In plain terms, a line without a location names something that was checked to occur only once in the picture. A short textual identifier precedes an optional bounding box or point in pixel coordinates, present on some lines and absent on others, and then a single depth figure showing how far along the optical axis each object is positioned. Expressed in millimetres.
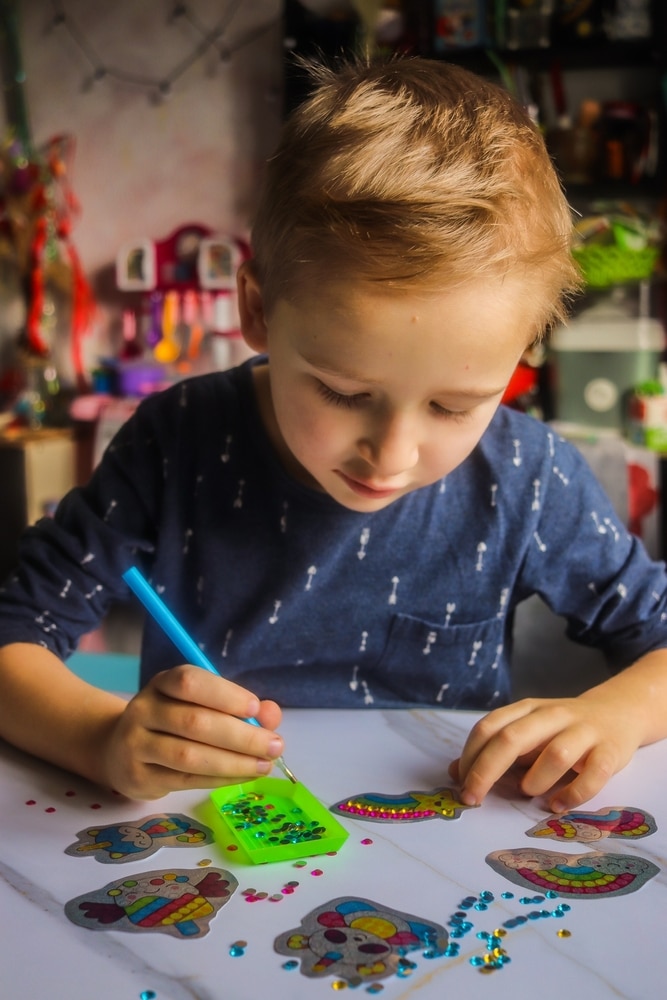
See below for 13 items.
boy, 563
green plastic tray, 504
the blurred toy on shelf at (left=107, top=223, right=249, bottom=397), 2627
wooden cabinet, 2480
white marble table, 393
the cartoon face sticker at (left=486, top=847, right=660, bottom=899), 468
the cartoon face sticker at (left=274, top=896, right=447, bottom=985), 405
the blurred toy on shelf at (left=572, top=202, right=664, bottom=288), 2160
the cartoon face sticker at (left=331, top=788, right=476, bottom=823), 543
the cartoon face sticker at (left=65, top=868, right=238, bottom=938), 434
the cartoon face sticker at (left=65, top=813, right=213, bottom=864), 503
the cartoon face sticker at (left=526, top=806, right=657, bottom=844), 533
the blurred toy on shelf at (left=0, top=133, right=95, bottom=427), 2646
